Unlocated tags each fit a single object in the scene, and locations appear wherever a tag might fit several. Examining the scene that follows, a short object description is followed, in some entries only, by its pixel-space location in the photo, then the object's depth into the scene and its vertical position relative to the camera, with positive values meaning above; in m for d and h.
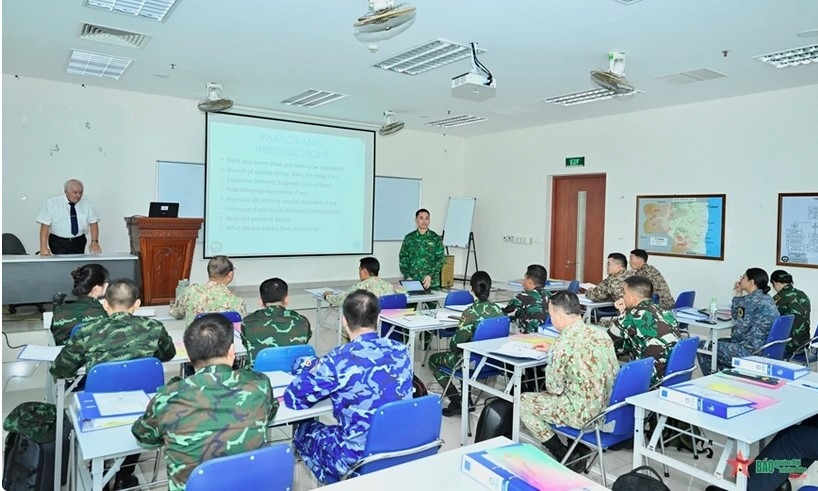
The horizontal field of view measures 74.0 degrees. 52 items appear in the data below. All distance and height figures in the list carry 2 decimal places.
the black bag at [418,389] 3.45 -1.01
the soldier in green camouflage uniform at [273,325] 3.36 -0.62
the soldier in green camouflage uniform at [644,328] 3.41 -0.59
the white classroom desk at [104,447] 1.92 -0.81
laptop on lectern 6.89 +0.17
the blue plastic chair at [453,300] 5.34 -0.69
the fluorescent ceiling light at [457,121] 9.09 +1.91
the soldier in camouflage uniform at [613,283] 5.90 -0.51
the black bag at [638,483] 2.04 -0.94
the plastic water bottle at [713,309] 4.99 -0.65
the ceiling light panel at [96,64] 6.08 +1.84
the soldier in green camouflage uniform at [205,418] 1.84 -0.67
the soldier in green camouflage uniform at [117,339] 2.70 -0.61
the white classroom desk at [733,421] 2.24 -0.79
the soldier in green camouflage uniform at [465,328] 4.06 -0.72
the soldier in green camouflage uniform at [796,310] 4.94 -0.63
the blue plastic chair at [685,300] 6.16 -0.71
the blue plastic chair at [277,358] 2.86 -0.70
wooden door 8.84 +0.17
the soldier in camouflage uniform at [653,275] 6.07 -0.43
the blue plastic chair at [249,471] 1.63 -0.77
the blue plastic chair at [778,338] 4.46 -0.82
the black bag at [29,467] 2.64 -1.21
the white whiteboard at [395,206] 10.25 +0.46
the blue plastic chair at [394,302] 5.15 -0.69
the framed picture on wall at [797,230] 6.32 +0.13
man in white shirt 6.82 -0.02
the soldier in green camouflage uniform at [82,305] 3.36 -0.53
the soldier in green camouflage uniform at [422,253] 6.51 -0.27
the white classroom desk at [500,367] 3.24 -0.90
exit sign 8.83 +1.20
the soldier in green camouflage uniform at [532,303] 4.55 -0.59
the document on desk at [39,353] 2.81 -0.71
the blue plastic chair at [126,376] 2.50 -0.72
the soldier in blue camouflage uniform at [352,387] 2.29 -0.68
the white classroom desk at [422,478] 1.75 -0.82
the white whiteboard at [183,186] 8.02 +0.57
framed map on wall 7.23 +0.18
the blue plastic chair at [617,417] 2.80 -0.96
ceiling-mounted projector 4.91 +1.40
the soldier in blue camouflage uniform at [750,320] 4.59 -0.69
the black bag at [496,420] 3.34 -1.16
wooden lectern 6.72 -0.36
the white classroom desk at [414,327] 4.24 -0.75
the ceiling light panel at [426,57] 5.36 +1.82
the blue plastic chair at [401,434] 2.19 -0.84
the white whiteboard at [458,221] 10.74 +0.21
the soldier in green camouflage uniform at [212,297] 4.09 -0.55
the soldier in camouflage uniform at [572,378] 2.84 -0.76
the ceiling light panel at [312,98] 7.54 +1.86
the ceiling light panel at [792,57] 5.13 +1.80
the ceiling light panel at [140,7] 4.47 +1.81
